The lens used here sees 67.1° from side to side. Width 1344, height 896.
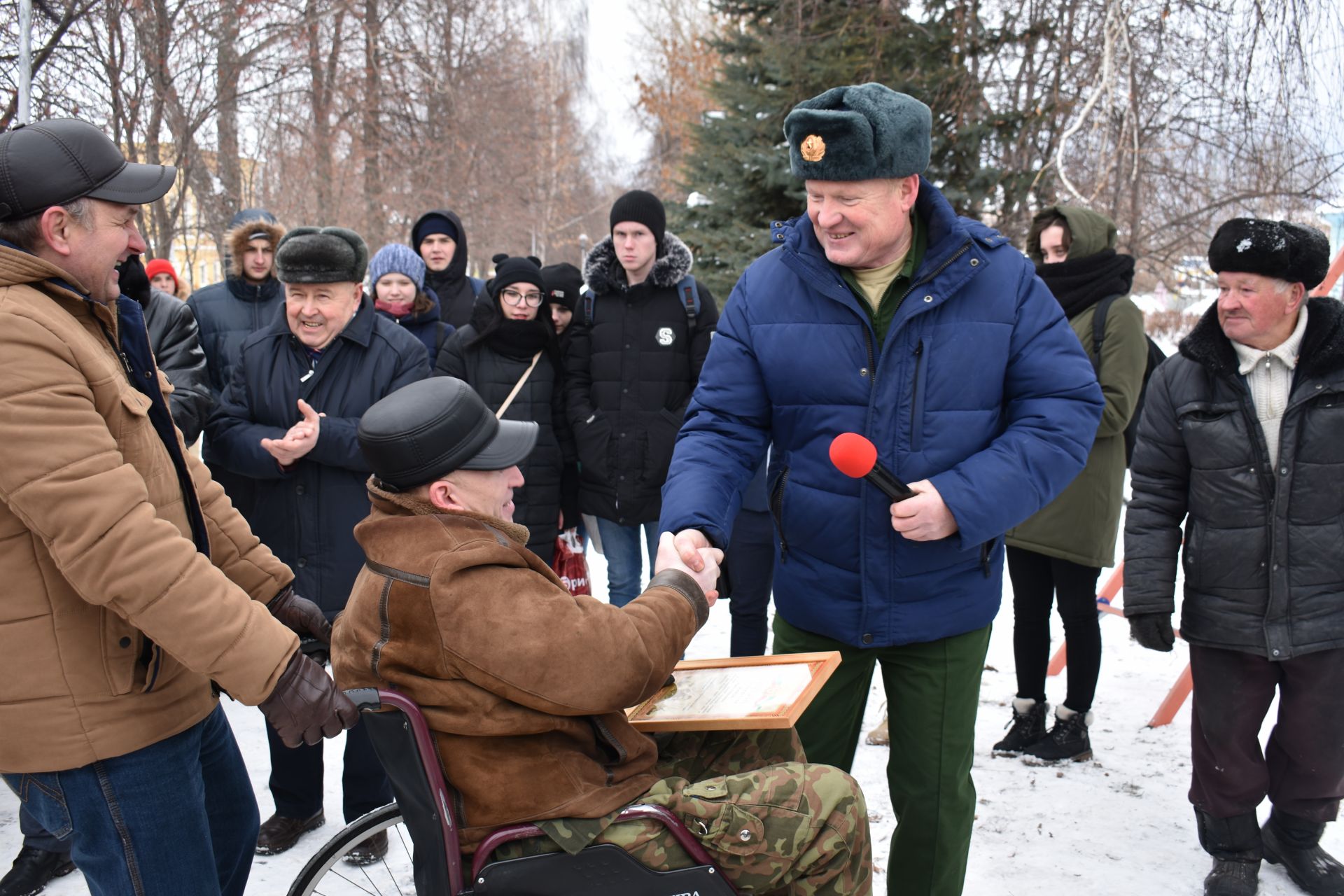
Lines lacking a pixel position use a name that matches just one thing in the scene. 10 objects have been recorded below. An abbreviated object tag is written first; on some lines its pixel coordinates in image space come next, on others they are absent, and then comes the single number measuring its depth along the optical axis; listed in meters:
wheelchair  2.02
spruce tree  9.65
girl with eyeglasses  4.88
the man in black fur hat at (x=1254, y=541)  3.20
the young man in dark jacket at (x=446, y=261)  6.41
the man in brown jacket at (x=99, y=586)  2.01
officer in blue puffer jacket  2.45
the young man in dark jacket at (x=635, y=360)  4.87
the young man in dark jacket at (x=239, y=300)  4.84
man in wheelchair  2.04
